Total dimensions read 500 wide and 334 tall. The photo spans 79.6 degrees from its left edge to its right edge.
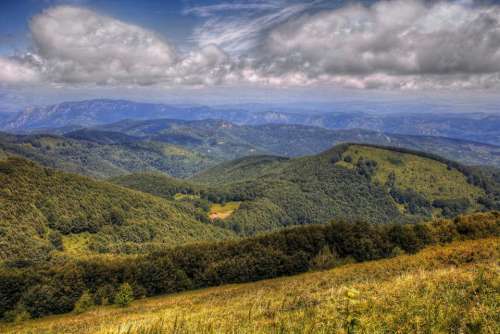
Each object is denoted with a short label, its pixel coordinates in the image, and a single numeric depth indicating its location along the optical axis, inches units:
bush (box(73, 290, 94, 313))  3078.2
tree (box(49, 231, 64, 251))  6673.2
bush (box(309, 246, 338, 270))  3088.1
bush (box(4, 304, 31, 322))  3070.9
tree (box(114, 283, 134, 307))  2908.5
